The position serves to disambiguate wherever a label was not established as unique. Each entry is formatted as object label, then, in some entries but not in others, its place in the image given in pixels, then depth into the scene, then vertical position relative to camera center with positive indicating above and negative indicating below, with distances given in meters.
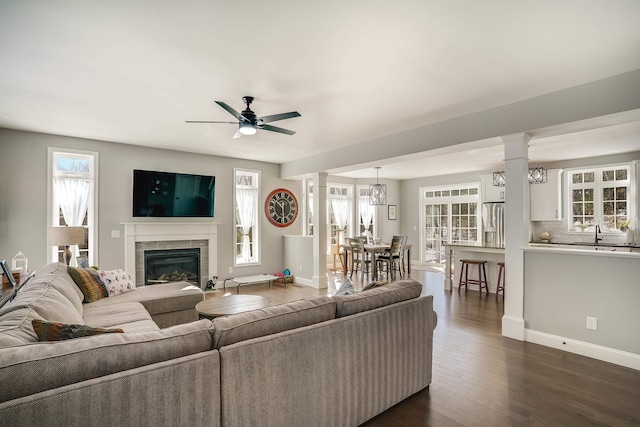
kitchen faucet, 6.20 -0.32
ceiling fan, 3.18 +0.99
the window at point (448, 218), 8.59 -0.08
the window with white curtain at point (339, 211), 9.21 +0.12
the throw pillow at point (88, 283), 3.41 -0.74
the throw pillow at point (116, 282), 3.72 -0.80
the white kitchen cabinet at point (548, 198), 6.88 +0.36
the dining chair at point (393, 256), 7.16 -0.96
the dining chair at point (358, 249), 7.27 -0.80
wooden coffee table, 3.16 -0.96
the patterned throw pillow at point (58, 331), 1.50 -0.55
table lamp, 4.11 -0.26
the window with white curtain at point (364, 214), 9.66 +0.03
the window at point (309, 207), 8.27 +0.20
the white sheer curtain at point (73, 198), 4.94 +0.28
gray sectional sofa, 1.20 -0.71
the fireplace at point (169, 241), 5.43 -0.47
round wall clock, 7.20 +0.18
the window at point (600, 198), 6.17 +0.33
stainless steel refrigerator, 7.80 -0.21
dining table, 7.11 -0.81
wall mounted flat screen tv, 5.51 +0.38
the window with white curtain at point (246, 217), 6.78 -0.04
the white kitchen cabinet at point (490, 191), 7.79 +0.59
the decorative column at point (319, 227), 6.38 -0.24
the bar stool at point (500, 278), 5.69 -1.13
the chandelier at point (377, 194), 7.95 +0.52
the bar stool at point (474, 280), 5.82 -1.14
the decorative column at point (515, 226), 3.63 -0.13
